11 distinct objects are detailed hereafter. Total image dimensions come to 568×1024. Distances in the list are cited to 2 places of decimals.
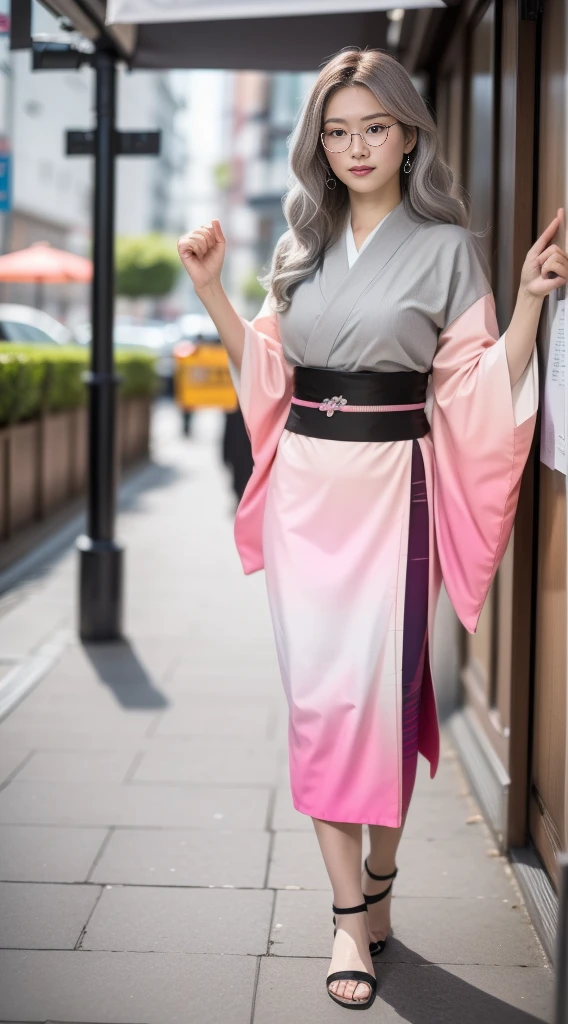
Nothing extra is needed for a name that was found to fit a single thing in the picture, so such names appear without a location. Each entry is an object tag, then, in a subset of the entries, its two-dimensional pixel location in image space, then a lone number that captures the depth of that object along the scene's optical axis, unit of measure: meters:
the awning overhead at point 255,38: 4.88
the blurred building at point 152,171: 43.88
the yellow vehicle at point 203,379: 13.89
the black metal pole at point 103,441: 5.43
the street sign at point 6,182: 5.63
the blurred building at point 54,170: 19.14
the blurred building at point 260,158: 53.41
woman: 2.63
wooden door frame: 3.07
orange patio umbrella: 10.40
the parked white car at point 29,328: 12.12
